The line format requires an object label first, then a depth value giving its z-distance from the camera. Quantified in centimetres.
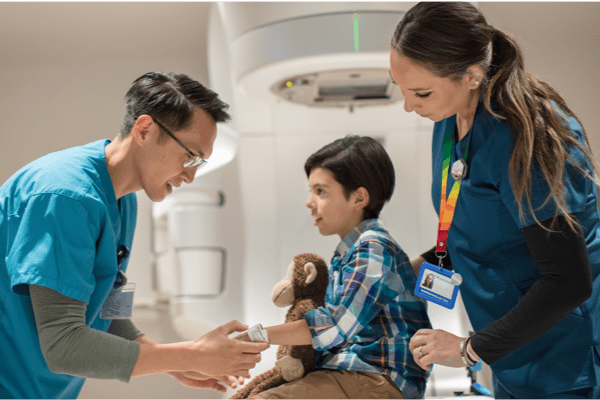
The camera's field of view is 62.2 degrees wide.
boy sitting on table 123
